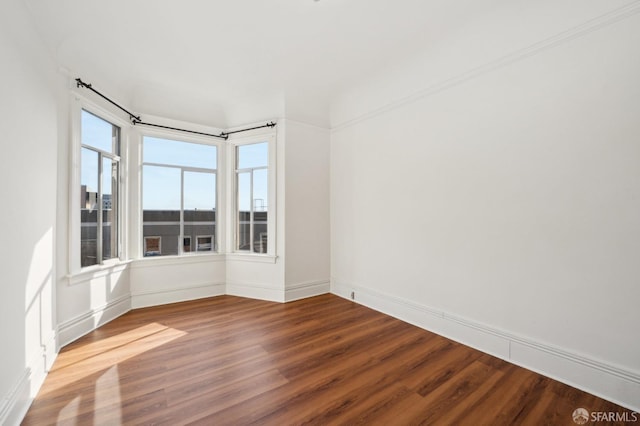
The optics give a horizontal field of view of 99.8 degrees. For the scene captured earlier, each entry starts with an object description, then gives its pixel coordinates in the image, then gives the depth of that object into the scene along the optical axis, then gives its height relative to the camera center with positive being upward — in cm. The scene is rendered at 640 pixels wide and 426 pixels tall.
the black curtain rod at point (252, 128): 423 +147
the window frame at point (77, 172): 289 +53
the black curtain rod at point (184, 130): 395 +141
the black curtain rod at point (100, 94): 292 +149
